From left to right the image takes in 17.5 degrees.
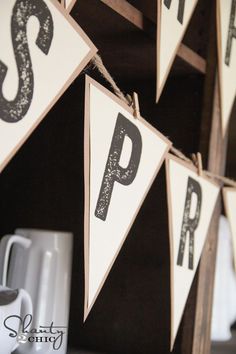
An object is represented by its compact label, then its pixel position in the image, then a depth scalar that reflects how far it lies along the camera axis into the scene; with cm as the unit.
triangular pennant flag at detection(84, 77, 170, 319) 73
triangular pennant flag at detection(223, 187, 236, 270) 107
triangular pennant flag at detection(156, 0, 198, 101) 84
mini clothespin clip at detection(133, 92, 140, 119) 83
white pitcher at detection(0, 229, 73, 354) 92
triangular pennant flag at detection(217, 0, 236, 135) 100
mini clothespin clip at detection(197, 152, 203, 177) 99
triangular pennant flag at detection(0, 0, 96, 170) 62
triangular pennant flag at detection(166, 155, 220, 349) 93
